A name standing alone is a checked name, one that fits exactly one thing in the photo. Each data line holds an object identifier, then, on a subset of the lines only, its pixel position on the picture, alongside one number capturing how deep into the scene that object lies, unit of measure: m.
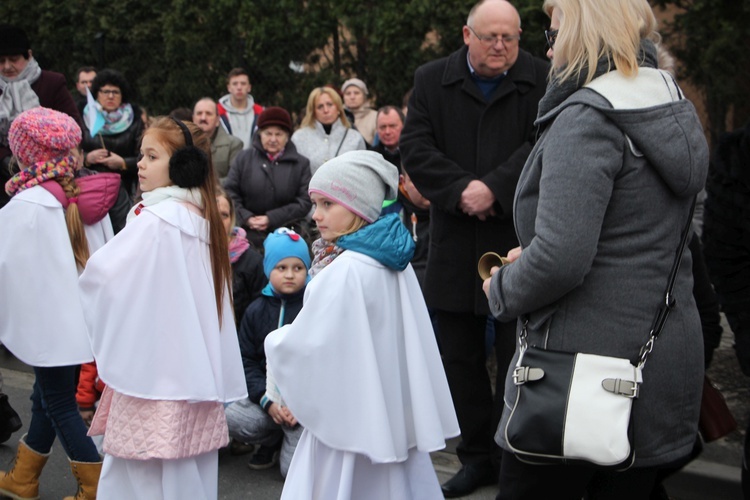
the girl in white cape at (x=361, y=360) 3.38
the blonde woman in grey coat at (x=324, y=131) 7.96
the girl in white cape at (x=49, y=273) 4.42
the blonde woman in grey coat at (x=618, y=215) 2.64
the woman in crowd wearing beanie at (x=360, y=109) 8.78
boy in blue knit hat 5.25
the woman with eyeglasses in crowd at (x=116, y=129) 7.65
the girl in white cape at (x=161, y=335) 3.88
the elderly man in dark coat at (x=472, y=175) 4.61
